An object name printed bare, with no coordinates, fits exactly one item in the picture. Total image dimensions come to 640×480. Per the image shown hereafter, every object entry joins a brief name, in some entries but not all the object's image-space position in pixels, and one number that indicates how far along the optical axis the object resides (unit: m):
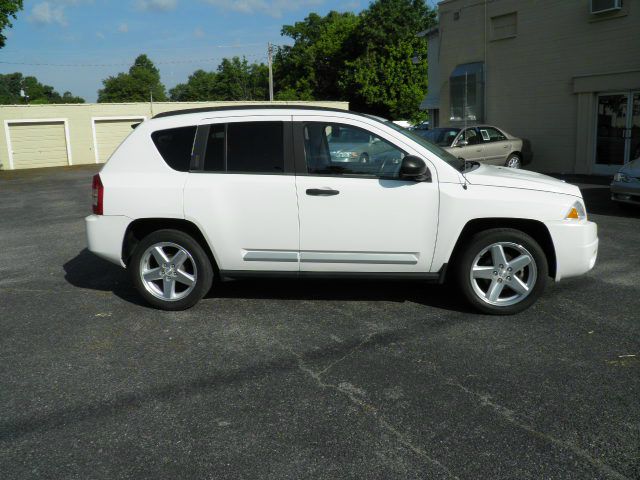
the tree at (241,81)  78.62
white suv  4.93
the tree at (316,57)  57.62
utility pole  47.47
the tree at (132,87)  112.19
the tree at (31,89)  136.75
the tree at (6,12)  25.73
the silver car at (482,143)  15.27
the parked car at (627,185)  9.87
